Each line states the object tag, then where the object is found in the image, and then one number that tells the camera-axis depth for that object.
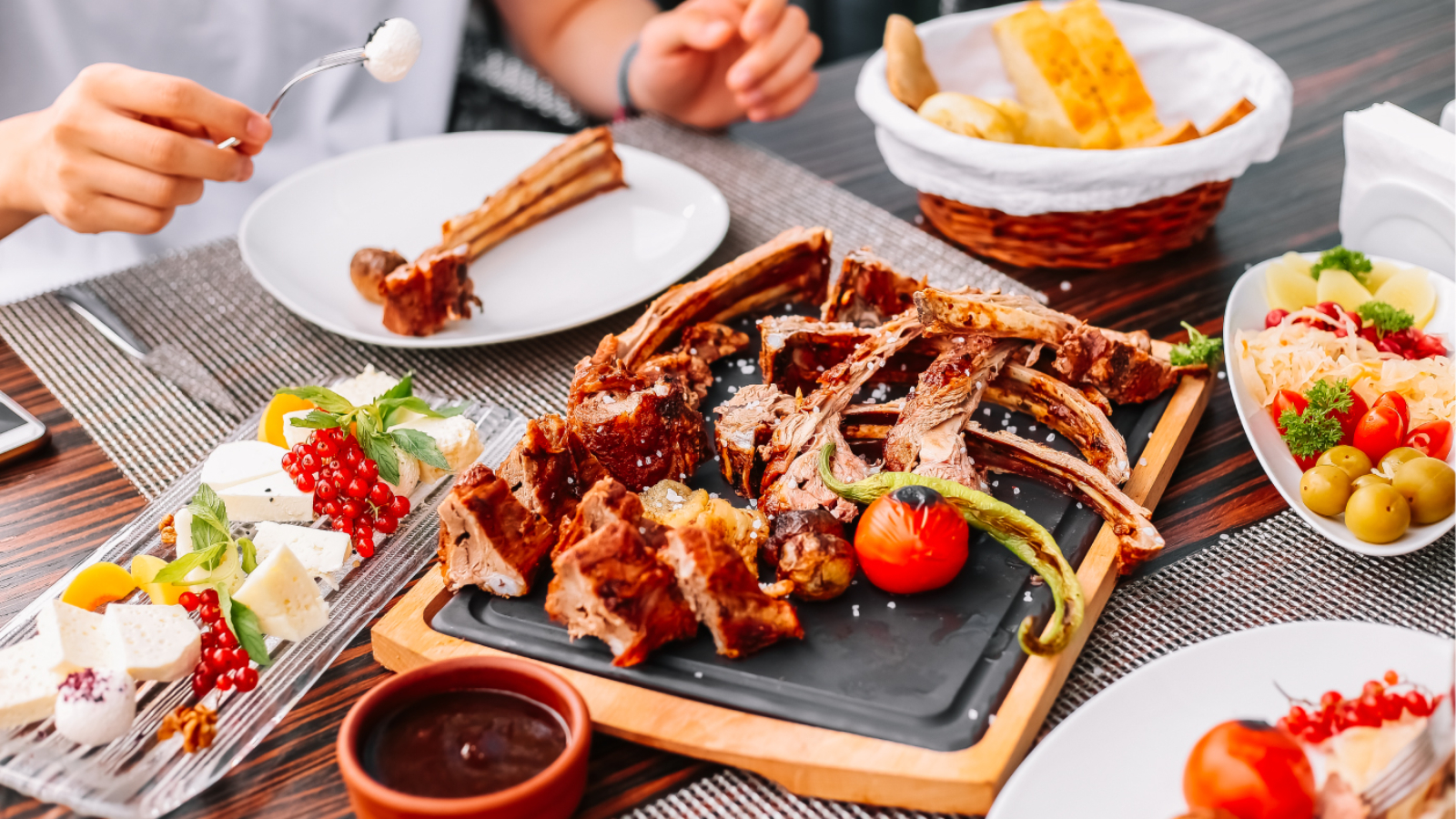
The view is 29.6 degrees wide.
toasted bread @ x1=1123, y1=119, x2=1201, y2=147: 1.33
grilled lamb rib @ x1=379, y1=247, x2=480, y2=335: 1.31
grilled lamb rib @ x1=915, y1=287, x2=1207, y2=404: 1.19
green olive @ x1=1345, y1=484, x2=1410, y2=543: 1.12
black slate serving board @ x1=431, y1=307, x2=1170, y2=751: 1.07
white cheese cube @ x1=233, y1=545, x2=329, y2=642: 1.11
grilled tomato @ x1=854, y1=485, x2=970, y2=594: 1.11
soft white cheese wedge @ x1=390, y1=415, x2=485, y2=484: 1.21
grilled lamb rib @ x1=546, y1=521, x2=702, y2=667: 1.08
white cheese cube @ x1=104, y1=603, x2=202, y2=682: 1.09
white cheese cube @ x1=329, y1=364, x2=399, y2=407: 1.24
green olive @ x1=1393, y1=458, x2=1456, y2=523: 1.12
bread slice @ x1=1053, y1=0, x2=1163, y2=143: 1.38
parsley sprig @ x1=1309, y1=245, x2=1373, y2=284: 1.27
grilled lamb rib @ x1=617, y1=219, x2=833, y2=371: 1.27
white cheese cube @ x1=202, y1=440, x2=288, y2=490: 1.18
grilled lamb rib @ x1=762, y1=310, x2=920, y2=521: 1.16
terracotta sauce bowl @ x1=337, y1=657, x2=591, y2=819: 1.02
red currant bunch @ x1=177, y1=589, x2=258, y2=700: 1.09
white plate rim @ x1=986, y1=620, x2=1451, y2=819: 1.03
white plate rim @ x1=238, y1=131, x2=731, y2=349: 1.31
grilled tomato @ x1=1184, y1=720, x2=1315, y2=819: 1.01
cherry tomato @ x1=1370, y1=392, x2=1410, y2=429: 1.17
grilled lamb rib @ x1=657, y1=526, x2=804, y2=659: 1.08
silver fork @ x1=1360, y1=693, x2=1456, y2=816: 0.99
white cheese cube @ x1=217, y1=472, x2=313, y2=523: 1.17
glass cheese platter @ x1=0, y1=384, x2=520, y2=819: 1.06
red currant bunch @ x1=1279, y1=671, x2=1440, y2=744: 1.03
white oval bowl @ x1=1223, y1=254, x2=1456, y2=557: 1.12
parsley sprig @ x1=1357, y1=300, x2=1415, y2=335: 1.23
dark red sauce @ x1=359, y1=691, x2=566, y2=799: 1.04
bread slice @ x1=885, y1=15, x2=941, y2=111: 1.40
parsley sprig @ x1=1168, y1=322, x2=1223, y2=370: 1.24
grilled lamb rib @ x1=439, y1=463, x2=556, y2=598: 1.11
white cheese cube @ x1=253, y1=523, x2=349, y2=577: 1.15
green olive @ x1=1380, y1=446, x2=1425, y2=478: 1.14
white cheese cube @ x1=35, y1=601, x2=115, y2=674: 1.08
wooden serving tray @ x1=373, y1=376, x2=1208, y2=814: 1.05
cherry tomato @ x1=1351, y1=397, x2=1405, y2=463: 1.16
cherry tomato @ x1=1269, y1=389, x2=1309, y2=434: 1.18
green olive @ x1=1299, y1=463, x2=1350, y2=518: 1.14
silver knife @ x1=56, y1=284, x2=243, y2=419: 1.30
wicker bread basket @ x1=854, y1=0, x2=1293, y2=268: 1.31
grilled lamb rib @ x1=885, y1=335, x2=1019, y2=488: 1.16
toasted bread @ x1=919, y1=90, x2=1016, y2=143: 1.35
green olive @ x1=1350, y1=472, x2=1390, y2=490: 1.13
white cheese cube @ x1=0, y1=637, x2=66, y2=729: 1.07
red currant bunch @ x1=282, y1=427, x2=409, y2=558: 1.17
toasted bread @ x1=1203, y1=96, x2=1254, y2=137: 1.33
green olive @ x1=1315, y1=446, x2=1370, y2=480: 1.14
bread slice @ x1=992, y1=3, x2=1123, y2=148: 1.38
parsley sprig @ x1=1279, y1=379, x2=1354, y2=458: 1.17
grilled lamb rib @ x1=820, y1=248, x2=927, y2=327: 1.27
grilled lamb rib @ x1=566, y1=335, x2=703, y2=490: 1.18
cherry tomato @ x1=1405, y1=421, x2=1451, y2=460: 1.16
